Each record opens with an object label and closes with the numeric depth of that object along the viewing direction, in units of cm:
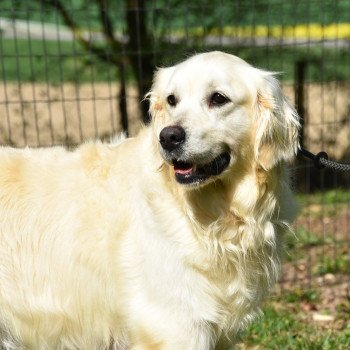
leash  422
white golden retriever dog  384
